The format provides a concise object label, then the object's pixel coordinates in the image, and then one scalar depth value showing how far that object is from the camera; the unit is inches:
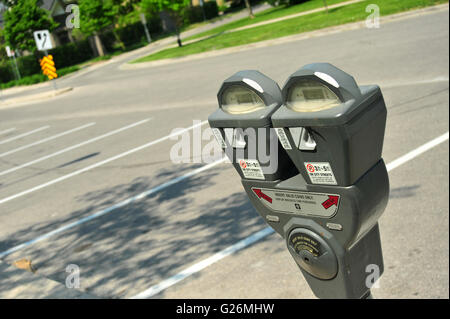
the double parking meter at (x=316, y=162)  53.4
